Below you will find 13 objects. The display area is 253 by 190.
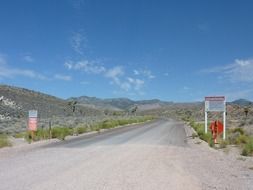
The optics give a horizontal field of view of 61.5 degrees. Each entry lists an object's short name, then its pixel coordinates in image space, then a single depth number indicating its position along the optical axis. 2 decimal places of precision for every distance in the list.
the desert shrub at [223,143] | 12.48
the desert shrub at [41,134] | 15.42
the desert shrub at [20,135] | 16.10
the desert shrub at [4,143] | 12.06
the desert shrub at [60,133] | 16.11
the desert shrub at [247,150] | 10.14
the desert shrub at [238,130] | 17.86
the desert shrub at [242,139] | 13.00
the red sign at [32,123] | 14.36
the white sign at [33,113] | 14.19
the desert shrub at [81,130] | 19.97
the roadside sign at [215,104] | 15.03
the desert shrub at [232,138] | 13.59
